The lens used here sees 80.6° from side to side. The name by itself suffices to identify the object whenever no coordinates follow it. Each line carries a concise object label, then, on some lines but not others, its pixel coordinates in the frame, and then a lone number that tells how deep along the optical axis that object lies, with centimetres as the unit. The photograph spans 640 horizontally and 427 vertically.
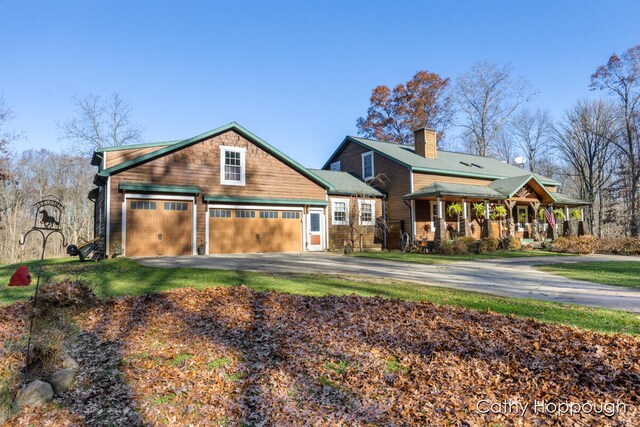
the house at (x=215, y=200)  1540
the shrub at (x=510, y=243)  2129
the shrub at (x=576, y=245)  2003
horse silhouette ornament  623
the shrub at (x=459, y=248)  1875
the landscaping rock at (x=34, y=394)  350
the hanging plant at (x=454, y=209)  2177
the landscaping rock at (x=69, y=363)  407
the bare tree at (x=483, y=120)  3931
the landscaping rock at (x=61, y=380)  374
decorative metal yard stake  621
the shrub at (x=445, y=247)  1880
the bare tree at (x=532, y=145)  4303
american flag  2500
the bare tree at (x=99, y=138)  3188
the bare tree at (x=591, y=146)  3625
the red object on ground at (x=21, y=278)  416
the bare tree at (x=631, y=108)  3061
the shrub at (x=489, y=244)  1970
